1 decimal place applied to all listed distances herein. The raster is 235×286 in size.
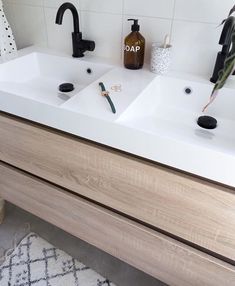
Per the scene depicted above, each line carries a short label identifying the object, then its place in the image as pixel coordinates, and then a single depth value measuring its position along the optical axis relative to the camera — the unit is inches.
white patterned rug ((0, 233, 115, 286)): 46.3
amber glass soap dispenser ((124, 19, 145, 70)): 39.2
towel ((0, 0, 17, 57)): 46.3
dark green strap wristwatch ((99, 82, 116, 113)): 30.1
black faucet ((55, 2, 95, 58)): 41.7
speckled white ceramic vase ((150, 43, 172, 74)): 37.3
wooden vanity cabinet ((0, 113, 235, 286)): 28.3
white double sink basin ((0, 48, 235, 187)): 25.8
